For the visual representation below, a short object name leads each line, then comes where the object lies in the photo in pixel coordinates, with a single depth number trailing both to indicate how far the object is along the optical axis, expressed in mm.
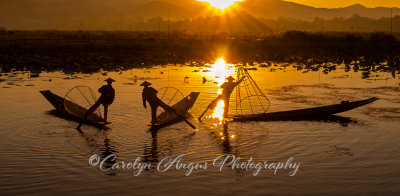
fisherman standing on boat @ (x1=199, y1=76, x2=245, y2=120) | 14062
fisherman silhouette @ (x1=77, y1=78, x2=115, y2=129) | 12883
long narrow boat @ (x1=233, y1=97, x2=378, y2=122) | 14258
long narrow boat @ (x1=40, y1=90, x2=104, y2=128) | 13183
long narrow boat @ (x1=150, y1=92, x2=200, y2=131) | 13041
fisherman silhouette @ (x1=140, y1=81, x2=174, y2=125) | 12789
